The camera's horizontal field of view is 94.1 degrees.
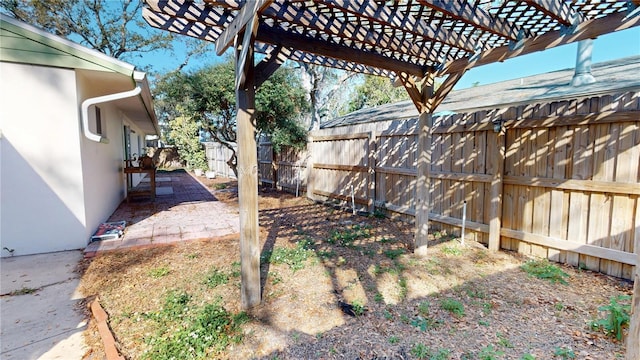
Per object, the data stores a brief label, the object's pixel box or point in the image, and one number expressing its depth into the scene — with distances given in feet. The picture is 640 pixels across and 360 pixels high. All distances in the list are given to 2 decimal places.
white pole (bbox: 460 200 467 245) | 14.64
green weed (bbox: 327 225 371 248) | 15.20
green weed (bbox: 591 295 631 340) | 7.61
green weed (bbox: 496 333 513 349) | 7.48
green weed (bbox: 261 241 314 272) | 12.35
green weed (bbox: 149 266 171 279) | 11.02
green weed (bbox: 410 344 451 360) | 7.04
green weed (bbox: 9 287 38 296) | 9.61
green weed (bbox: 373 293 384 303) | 9.59
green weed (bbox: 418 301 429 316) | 8.98
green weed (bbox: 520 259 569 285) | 11.01
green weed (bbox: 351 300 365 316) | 8.89
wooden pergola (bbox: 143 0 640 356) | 8.21
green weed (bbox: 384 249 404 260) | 13.28
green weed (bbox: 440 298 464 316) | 8.95
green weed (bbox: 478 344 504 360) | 7.02
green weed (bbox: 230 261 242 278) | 11.19
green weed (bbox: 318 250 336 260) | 13.11
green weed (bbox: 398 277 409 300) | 9.93
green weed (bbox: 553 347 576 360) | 7.04
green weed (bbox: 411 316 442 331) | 8.23
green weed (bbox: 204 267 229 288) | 10.44
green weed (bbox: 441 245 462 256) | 13.66
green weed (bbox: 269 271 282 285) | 10.72
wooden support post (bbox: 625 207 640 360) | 3.78
